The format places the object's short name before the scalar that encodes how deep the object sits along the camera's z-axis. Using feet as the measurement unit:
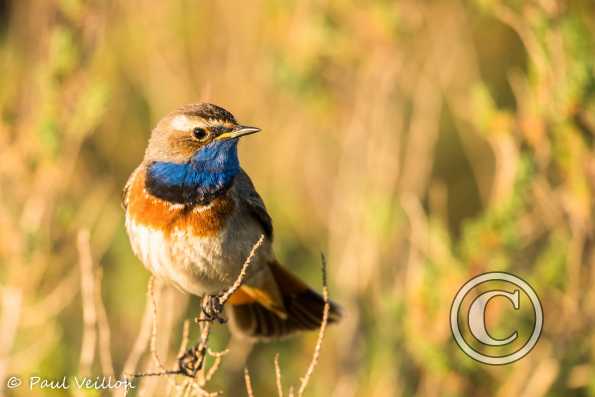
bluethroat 31.04
